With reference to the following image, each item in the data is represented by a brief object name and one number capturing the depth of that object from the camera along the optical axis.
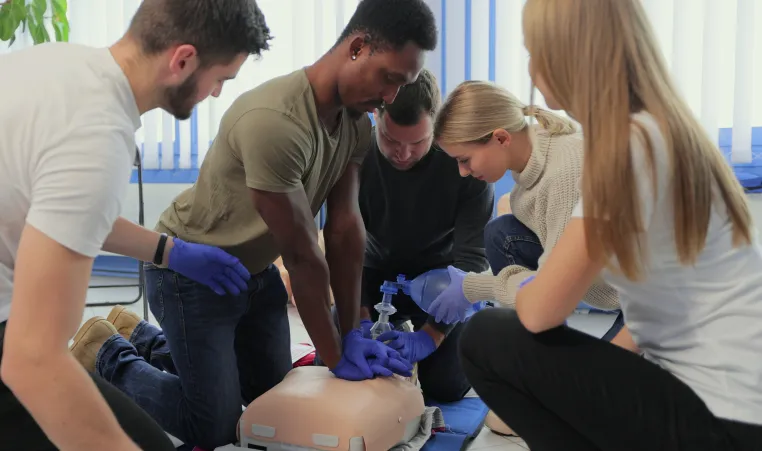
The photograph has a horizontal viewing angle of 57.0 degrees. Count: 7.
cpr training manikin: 1.31
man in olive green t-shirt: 1.34
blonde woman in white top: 0.87
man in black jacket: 1.77
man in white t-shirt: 0.70
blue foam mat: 1.53
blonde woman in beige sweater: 1.41
